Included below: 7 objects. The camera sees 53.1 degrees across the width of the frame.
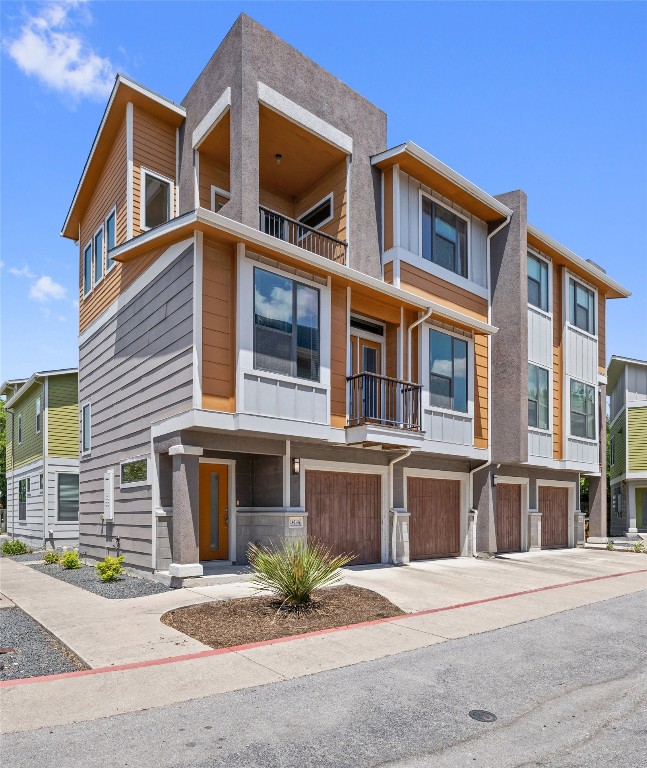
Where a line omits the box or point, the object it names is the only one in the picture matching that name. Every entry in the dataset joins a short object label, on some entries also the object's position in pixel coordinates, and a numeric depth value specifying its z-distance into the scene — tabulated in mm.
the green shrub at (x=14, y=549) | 21203
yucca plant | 9156
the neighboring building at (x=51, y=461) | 23234
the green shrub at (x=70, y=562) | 15133
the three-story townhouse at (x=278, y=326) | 11805
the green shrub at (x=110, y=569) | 12414
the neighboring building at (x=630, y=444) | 31188
